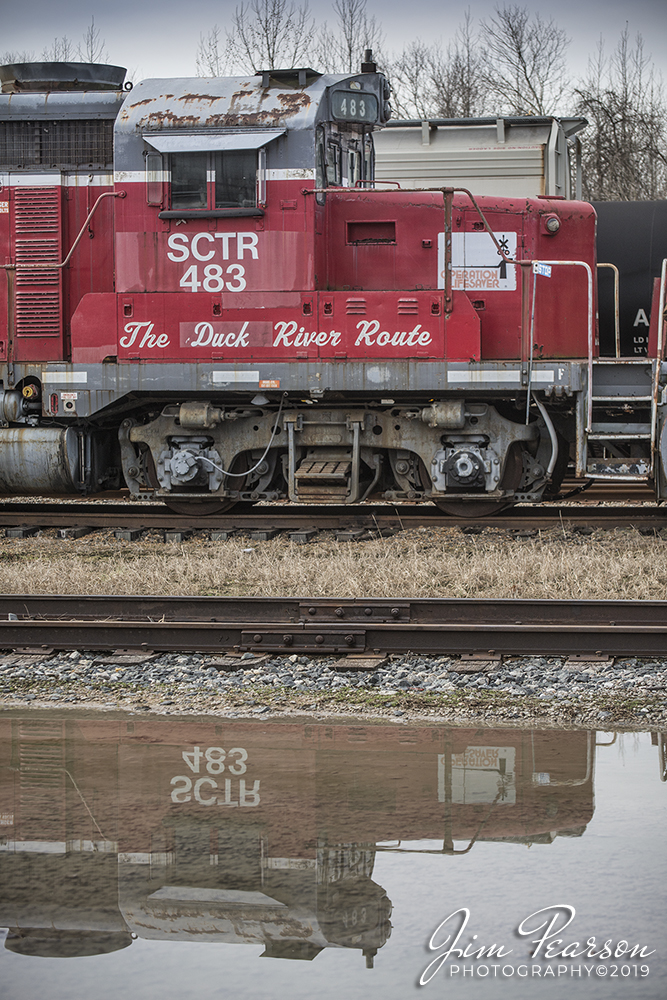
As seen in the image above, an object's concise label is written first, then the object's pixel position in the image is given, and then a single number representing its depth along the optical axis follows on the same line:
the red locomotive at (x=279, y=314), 19.00
